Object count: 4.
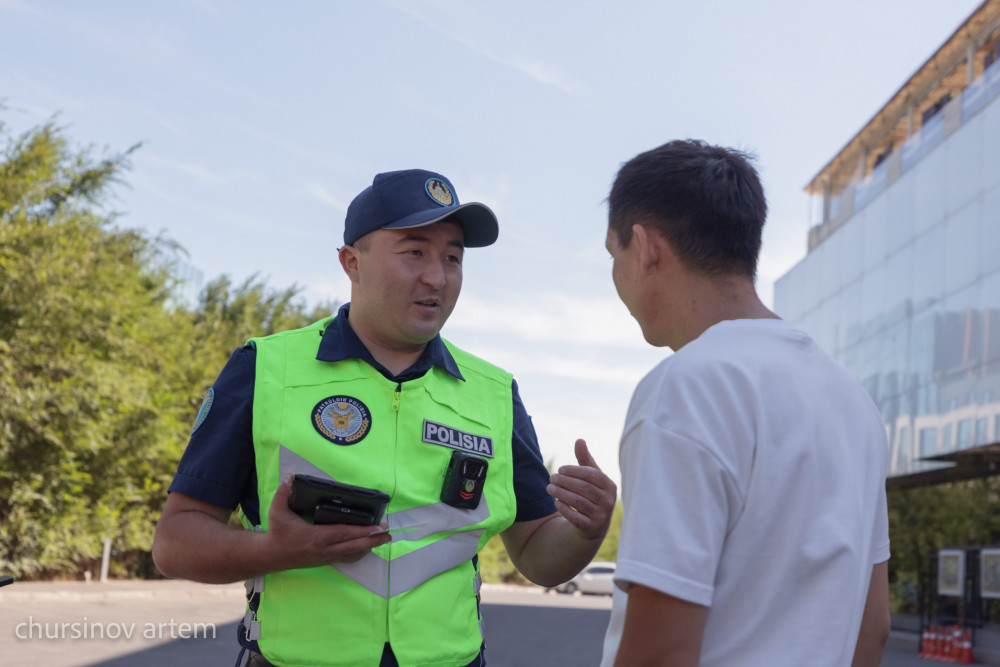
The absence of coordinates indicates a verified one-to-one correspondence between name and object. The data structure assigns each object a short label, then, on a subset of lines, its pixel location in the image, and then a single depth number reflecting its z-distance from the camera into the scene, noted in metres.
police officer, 2.47
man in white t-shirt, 1.60
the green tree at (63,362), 16.88
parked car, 37.12
